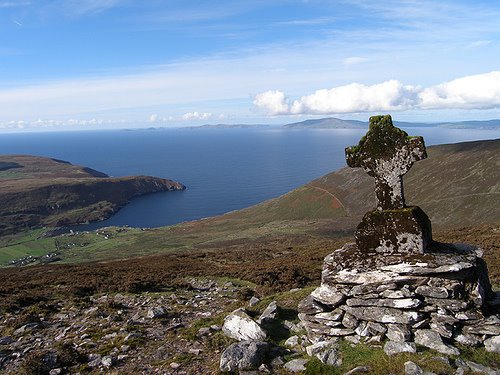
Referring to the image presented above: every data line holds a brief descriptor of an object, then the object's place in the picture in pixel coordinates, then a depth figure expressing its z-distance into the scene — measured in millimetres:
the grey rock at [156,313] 17852
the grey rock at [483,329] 11250
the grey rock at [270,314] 14586
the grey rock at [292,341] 12867
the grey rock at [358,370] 10359
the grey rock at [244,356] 11297
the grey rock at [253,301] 18461
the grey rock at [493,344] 10961
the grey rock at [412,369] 9817
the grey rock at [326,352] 11102
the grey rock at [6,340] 15414
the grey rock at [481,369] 9812
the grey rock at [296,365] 11094
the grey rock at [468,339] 11219
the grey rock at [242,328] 13523
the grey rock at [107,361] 12777
